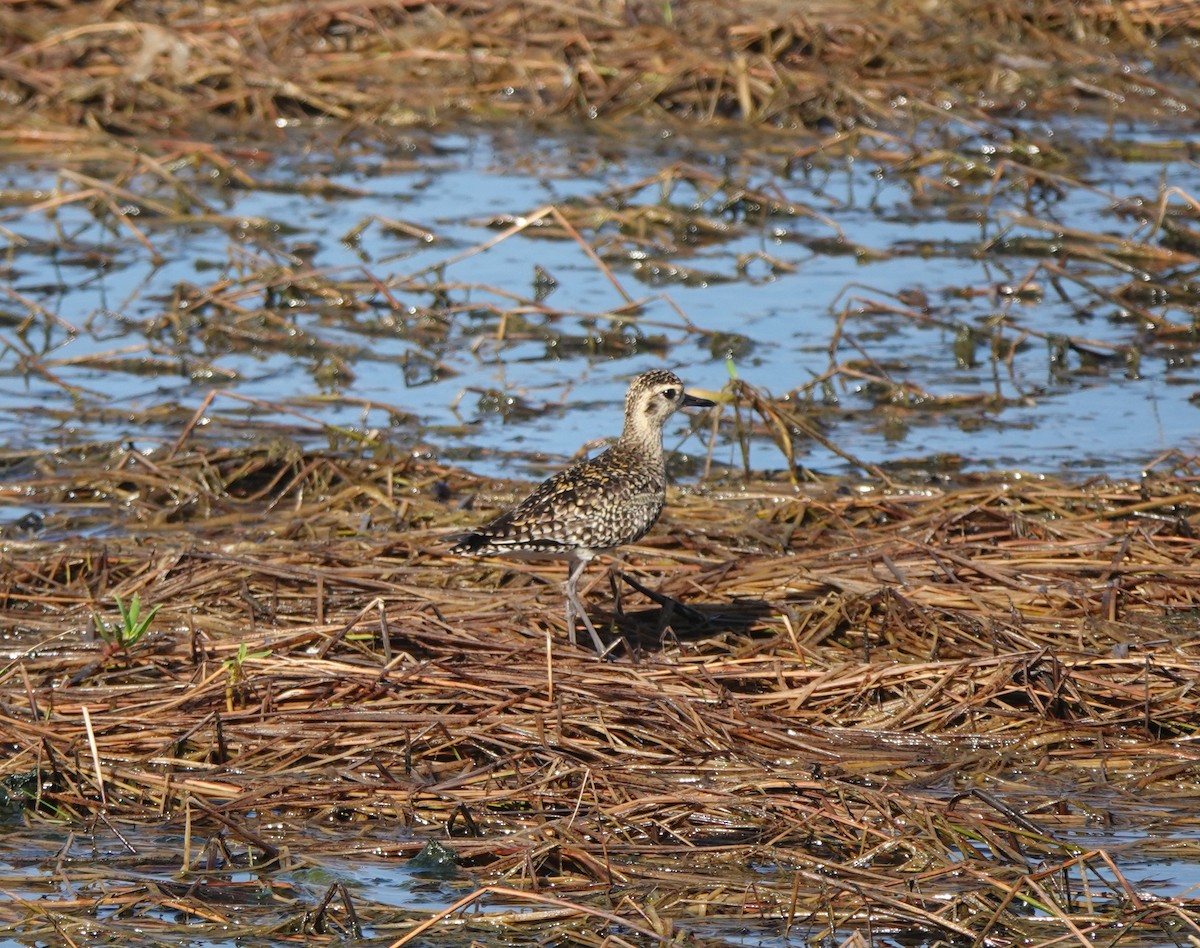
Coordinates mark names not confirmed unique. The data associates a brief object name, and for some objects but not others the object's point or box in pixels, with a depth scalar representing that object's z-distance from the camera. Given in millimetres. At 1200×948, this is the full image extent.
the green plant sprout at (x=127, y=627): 12406
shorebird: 13000
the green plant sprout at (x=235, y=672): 12039
